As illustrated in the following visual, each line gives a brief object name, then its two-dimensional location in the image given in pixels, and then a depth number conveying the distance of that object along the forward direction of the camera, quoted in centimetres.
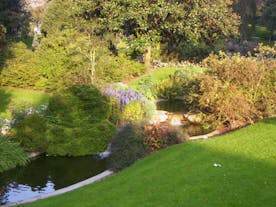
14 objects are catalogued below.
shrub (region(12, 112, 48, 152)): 1341
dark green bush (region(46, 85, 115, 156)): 1375
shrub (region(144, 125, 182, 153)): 1262
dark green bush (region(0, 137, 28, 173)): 1209
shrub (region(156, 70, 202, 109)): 2300
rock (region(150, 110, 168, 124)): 1683
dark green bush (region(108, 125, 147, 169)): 1188
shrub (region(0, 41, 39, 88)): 2266
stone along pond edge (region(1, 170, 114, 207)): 983
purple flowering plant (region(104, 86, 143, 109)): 1691
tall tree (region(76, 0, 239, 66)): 2642
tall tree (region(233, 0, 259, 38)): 4856
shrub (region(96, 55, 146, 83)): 2325
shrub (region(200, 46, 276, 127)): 1485
